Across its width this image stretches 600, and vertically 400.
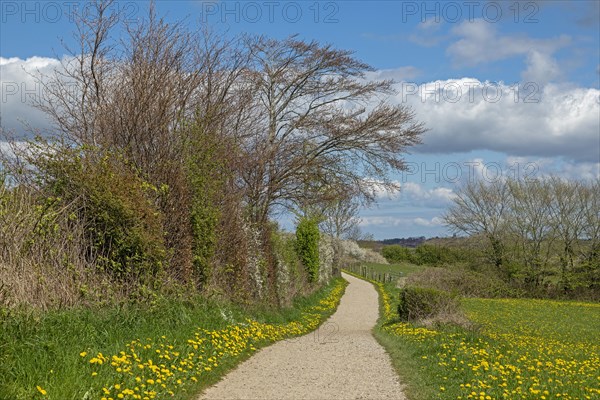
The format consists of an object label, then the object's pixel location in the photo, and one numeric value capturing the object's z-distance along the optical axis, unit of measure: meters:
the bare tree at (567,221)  42.97
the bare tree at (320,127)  24.48
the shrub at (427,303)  16.77
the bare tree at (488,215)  45.47
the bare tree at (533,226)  43.66
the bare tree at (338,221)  52.05
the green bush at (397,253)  76.56
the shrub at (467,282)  42.31
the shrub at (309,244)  30.52
